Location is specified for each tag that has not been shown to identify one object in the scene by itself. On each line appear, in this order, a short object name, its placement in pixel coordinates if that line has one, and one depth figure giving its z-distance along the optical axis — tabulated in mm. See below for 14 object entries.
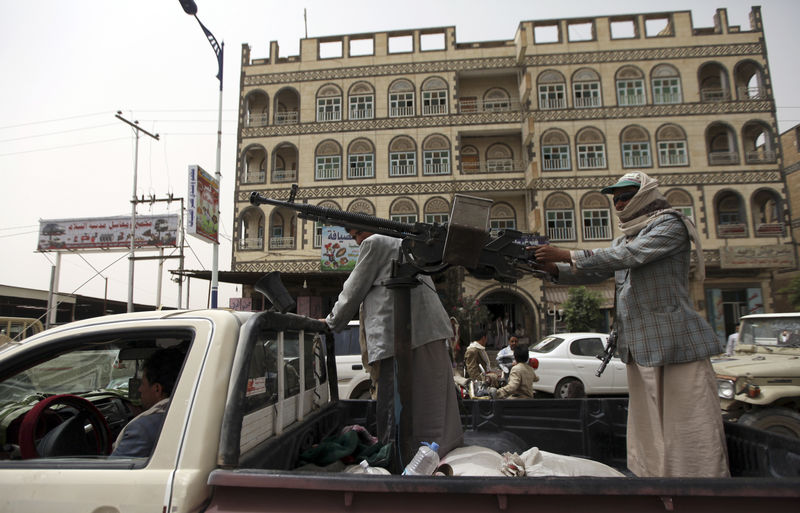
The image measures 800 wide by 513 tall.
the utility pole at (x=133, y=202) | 18266
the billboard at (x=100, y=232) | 24469
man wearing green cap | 2090
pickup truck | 1293
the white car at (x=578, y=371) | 9570
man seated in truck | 2197
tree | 20516
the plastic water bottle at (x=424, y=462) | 1722
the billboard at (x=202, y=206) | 14409
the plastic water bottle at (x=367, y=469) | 1918
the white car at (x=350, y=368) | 7961
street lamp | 13701
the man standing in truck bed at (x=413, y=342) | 2400
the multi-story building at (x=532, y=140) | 23281
